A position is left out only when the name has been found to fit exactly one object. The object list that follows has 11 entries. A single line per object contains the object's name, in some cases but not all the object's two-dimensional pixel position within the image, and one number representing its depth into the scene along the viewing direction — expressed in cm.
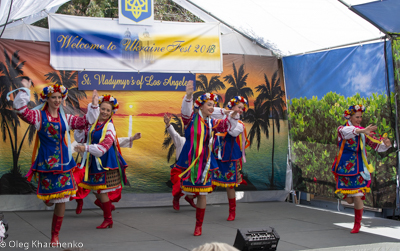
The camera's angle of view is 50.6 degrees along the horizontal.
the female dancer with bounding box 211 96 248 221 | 544
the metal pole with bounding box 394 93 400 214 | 535
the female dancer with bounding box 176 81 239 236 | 454
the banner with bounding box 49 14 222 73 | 609
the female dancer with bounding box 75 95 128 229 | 450
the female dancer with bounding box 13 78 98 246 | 388
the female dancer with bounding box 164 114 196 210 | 604
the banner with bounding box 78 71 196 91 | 620
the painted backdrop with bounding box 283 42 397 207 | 548
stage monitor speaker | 336
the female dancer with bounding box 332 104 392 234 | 475
